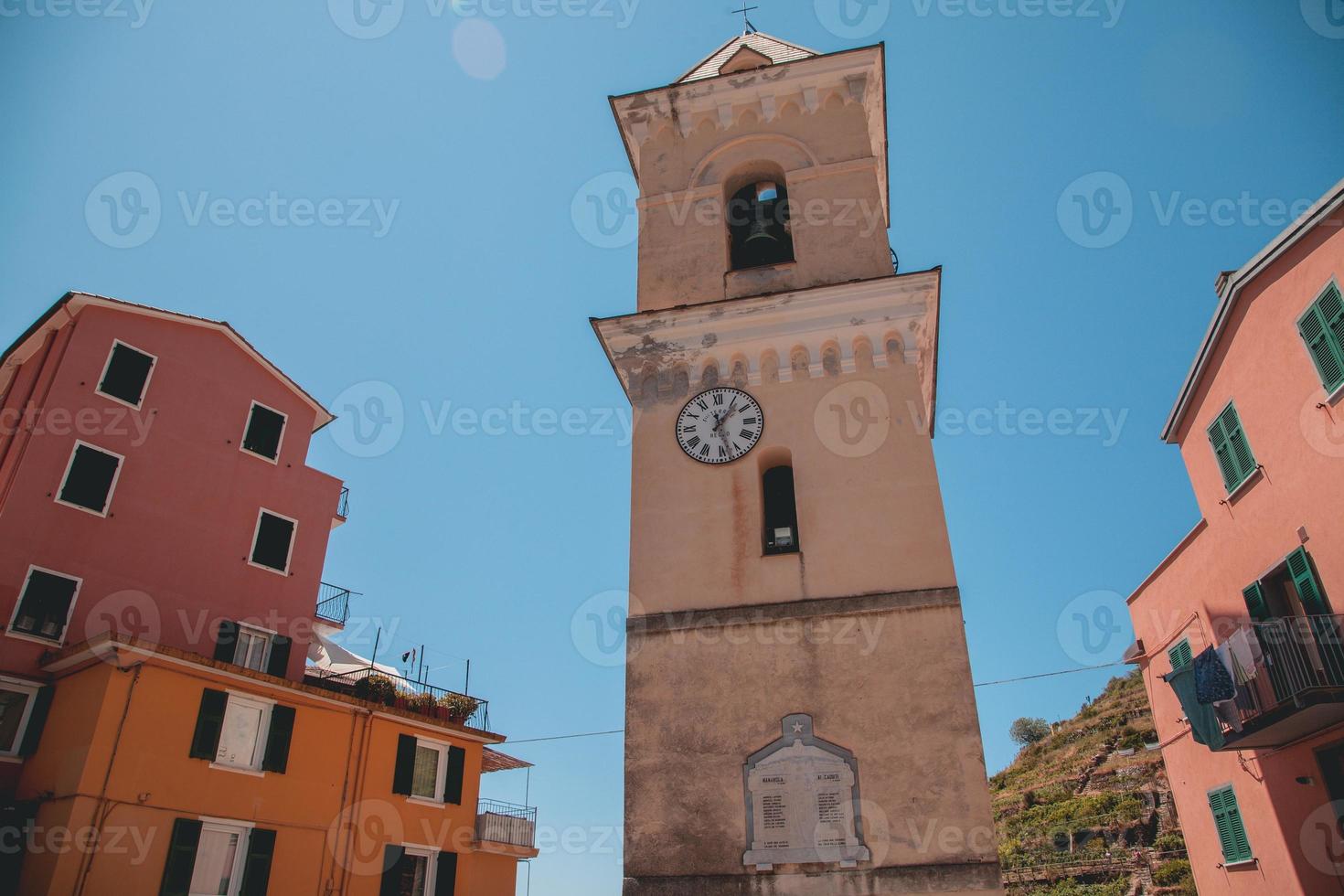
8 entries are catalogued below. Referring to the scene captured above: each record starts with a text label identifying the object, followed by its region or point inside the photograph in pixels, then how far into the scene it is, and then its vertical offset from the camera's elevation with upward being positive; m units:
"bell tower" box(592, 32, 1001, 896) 9.66 +4.59
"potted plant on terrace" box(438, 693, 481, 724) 23.58 +5.18
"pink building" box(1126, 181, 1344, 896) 12.73 +5.02
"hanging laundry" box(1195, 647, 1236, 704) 14.37 +3.40
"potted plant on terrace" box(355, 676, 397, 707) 21.23 +5.04
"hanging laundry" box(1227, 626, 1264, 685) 13.89 +3.65
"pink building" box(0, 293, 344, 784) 17.56 +8.67
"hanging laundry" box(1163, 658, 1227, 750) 15.06 +3.08
